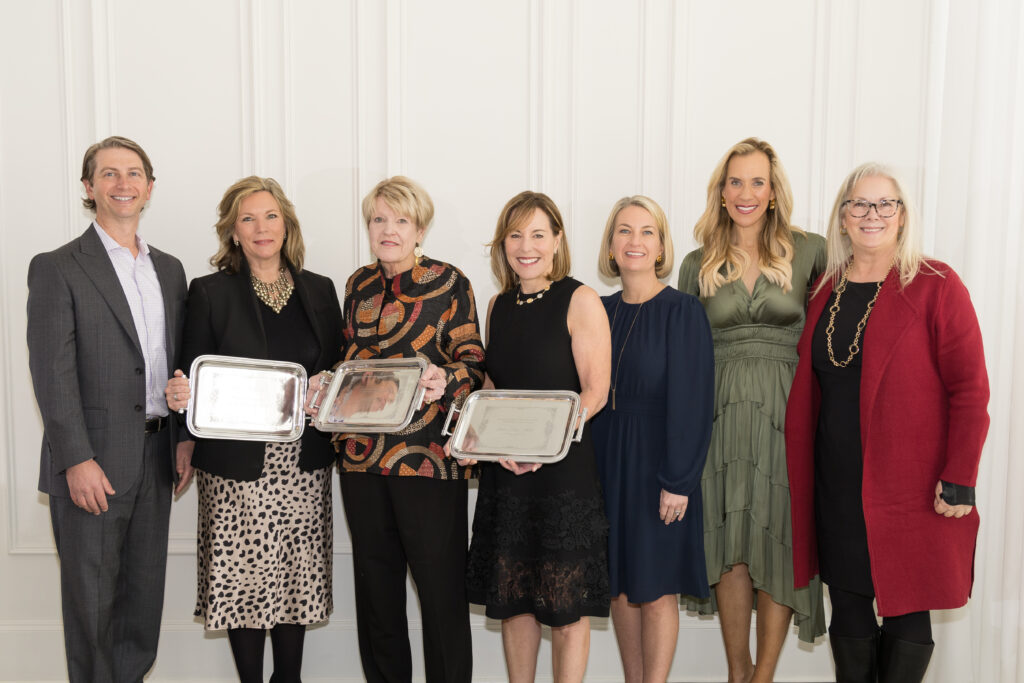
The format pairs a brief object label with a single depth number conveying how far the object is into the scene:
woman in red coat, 2.30
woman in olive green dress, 2.68
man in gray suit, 2.48
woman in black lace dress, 2.36
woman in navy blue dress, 2.45
